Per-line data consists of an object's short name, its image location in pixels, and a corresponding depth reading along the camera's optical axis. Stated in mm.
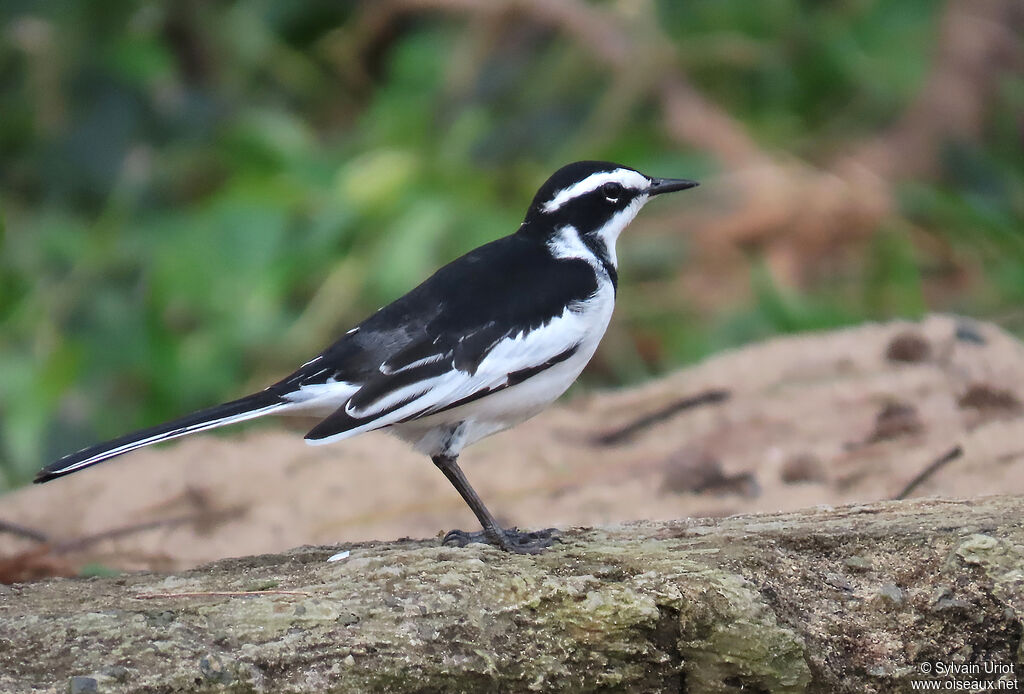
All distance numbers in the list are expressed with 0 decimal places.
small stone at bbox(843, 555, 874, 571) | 6865
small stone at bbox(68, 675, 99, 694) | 5613
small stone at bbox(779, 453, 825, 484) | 10766
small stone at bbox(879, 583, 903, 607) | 6648
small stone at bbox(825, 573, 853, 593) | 6766
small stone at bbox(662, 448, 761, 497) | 10891
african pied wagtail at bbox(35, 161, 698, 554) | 7715
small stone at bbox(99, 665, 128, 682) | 5687
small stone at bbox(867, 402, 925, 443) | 11156
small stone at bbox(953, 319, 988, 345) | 12719
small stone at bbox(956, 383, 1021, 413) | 11391
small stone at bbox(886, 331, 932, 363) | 12602
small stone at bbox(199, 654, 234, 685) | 5770
